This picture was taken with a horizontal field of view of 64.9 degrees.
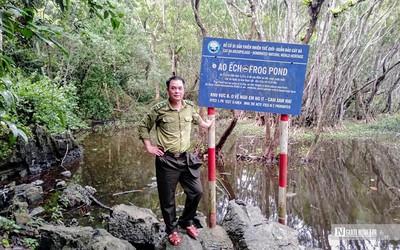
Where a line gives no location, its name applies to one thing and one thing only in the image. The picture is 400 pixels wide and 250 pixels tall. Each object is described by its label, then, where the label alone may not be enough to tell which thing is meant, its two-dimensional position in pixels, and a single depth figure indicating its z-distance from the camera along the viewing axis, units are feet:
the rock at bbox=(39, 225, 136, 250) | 9.15
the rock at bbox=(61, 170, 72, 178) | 22.95
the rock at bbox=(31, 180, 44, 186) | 20.49
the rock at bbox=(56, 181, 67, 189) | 20.06
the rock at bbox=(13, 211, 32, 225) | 12.51
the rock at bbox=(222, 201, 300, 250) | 10.21
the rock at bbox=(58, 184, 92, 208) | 16.74
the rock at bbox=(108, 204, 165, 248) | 11.55
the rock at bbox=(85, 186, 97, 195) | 18.98
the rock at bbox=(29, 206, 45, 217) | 15.31
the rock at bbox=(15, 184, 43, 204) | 17.12
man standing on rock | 9.77
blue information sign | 10.51
